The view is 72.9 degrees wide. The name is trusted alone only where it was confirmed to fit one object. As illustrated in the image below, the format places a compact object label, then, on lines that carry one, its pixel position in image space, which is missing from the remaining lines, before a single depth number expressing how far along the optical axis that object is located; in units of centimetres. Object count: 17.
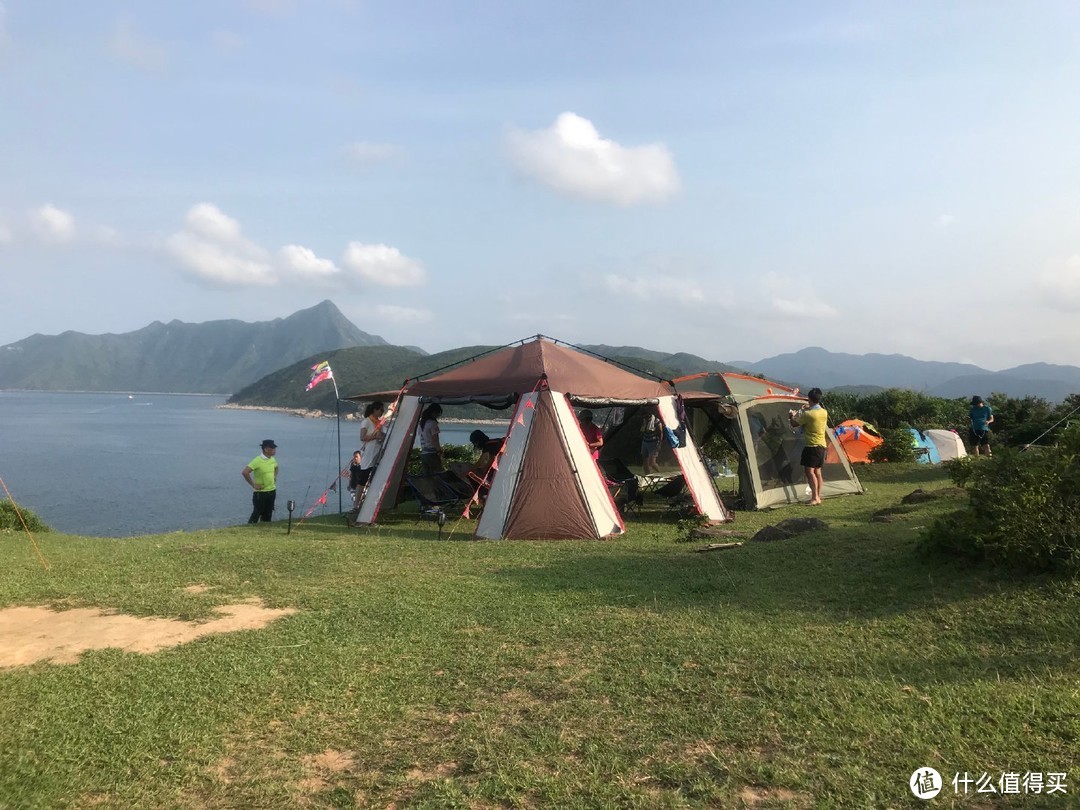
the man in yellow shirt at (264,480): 1276
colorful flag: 1532
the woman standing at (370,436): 1326
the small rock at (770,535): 834
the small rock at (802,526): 841
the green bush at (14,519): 1163
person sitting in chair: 1170
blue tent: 1811
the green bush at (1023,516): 540
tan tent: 1281
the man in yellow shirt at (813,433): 1223
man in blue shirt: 1636
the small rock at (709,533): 960
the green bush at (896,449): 1770
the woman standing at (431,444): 1274
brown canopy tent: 1025
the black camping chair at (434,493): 1201
